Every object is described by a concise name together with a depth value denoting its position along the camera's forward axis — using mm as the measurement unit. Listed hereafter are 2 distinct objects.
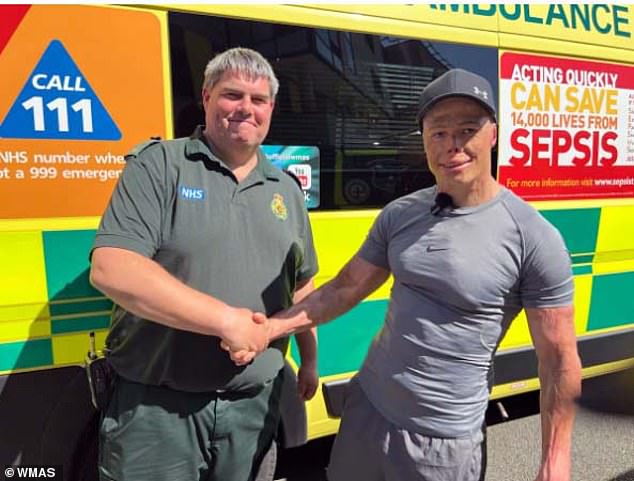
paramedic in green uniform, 1452
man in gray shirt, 1382
